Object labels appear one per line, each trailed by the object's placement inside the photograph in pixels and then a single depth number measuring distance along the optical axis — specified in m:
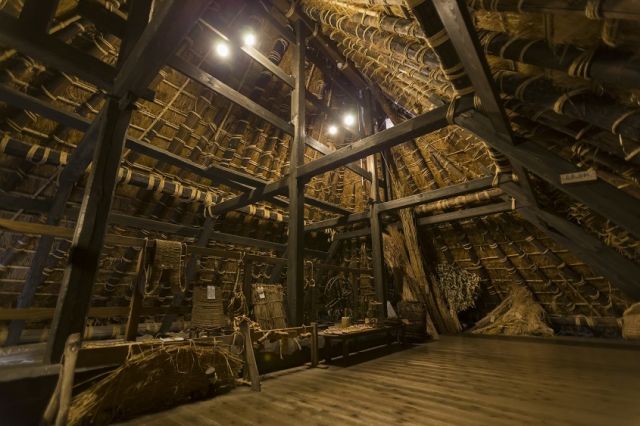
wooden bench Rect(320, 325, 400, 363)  3.83
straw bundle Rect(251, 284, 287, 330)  3.82
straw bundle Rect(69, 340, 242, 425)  1.92
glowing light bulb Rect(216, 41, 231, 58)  4.31
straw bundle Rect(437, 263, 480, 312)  7.15
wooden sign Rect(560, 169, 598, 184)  2.16
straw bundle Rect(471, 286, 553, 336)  6.30
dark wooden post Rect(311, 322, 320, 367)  3.59
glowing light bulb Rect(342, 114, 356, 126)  6.54
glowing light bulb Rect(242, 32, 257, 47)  4.53
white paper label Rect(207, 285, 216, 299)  3.33
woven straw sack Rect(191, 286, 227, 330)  3.20
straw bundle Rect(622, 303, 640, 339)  5.14
